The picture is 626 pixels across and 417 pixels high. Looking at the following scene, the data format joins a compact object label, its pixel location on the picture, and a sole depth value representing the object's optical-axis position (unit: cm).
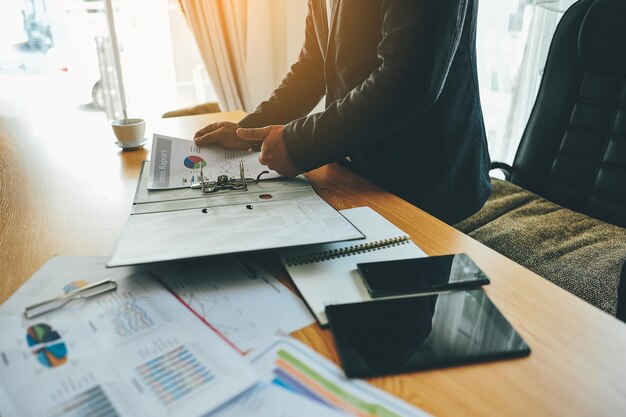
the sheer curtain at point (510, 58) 188
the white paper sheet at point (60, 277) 56
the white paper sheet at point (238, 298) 52
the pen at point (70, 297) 53
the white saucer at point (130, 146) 126
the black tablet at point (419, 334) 47
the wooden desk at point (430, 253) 43
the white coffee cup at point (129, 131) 123
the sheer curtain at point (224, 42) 264
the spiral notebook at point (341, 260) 57
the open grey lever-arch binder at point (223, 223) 61
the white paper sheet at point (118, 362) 41
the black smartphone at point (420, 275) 57
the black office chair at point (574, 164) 111
